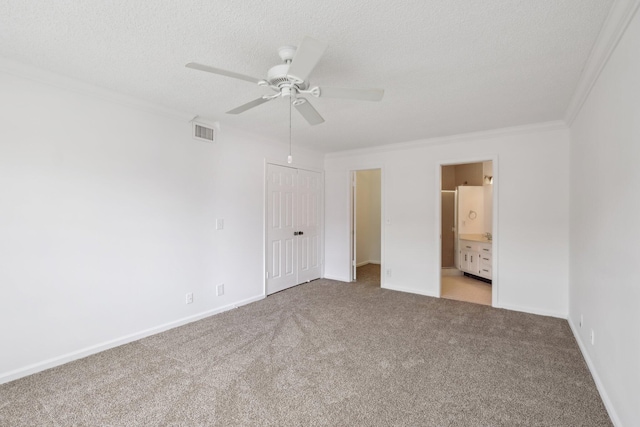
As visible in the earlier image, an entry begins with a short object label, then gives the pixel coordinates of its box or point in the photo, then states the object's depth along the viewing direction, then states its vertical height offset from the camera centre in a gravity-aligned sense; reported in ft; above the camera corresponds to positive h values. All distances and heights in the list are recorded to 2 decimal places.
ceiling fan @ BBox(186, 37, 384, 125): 5.12 +2.64
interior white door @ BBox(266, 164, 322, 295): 14.61 -0.87
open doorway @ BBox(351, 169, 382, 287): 22.40 -0.75
